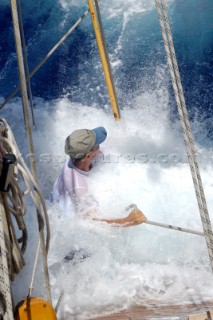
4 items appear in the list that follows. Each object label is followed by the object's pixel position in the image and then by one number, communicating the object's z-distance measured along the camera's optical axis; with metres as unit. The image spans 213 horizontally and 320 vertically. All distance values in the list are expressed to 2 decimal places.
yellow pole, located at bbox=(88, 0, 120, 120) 8.59
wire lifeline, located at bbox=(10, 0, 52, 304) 4.71
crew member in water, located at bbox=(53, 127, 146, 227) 6.78
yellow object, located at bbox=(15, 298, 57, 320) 4.34
